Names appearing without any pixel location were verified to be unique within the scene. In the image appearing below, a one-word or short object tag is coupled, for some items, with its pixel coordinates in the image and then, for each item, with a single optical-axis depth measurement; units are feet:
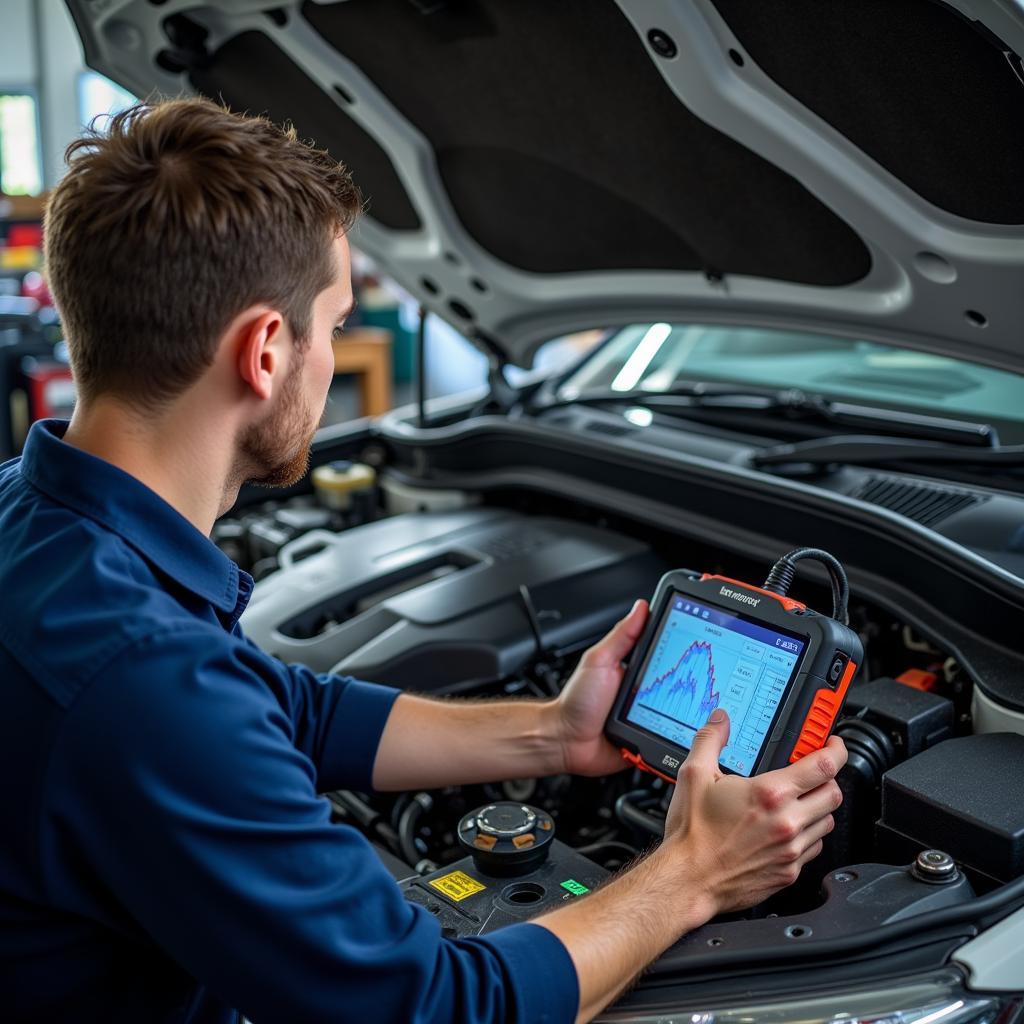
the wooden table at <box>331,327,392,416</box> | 23.41
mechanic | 3.06
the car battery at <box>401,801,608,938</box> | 4.24
